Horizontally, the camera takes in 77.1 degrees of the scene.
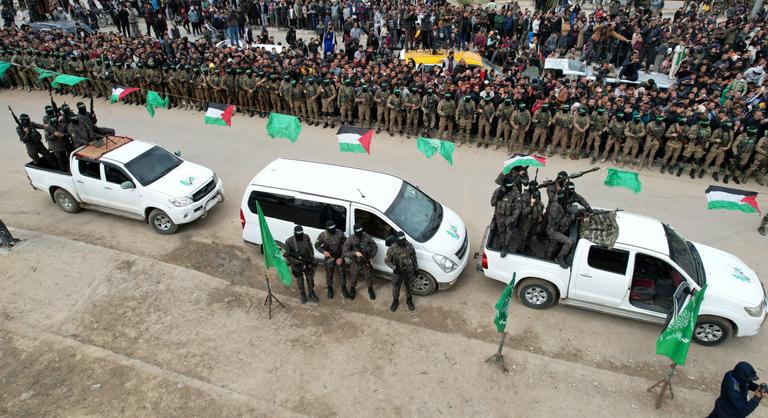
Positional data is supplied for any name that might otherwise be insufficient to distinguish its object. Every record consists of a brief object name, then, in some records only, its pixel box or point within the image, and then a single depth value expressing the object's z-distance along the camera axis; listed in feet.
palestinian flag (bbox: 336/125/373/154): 34.91
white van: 27.76
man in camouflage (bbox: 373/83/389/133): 48.55
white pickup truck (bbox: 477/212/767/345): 23.97
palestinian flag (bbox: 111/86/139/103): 40.90
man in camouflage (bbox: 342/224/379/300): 26.71
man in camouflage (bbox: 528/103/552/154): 43.70
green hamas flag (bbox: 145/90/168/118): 41.32
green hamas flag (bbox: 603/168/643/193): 30.33
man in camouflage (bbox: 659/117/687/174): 40.68
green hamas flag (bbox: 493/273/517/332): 21.53
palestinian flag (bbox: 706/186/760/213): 27.94
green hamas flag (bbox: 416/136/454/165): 33.60
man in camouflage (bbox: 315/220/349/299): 27.17
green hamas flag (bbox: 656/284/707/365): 19.19
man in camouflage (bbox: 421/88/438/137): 47.11
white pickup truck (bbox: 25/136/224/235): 33.65
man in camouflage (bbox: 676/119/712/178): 39.86
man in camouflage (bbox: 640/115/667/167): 41.04
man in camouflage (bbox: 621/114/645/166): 41.60
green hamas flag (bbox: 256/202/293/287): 24.81
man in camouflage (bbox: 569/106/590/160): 42.91
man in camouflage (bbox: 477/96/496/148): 45.32
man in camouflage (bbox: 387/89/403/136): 47.85
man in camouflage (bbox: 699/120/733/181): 39.45
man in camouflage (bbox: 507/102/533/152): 44.16
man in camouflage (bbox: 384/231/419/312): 25.91
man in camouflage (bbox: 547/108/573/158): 43.16
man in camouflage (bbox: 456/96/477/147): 45.47
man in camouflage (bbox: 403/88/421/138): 47.50
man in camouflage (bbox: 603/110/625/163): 42.06
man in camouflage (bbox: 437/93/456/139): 46.50
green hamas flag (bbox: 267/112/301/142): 37.27
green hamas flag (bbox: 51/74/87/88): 43.69
